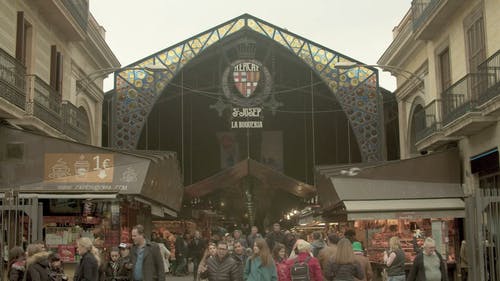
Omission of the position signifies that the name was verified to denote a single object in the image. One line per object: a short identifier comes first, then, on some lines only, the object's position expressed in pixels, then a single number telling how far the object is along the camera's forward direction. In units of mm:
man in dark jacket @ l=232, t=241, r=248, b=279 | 13902
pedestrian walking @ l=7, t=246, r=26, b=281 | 10227
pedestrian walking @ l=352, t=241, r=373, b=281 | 11784
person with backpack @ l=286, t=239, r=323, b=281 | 10812
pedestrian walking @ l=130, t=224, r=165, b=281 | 10773
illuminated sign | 19219
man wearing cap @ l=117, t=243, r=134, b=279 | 10945
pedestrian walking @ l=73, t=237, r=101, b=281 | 10594
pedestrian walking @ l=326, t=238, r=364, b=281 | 10469
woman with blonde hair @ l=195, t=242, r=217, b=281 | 11485
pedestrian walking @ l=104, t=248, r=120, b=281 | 11371
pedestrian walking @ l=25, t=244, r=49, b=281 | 9617
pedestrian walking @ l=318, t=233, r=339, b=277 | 12320
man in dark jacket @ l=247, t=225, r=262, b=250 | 19533
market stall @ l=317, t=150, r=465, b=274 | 20500
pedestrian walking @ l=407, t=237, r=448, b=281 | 11008
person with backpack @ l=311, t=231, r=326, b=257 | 14711
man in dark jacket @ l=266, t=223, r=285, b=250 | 19322
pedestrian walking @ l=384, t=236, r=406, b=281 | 13078
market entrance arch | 29016
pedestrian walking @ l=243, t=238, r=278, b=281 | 10891
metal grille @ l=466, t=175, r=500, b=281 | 11617
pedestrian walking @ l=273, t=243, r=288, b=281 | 11102
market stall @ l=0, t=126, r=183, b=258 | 18562
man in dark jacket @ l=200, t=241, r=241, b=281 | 10852
